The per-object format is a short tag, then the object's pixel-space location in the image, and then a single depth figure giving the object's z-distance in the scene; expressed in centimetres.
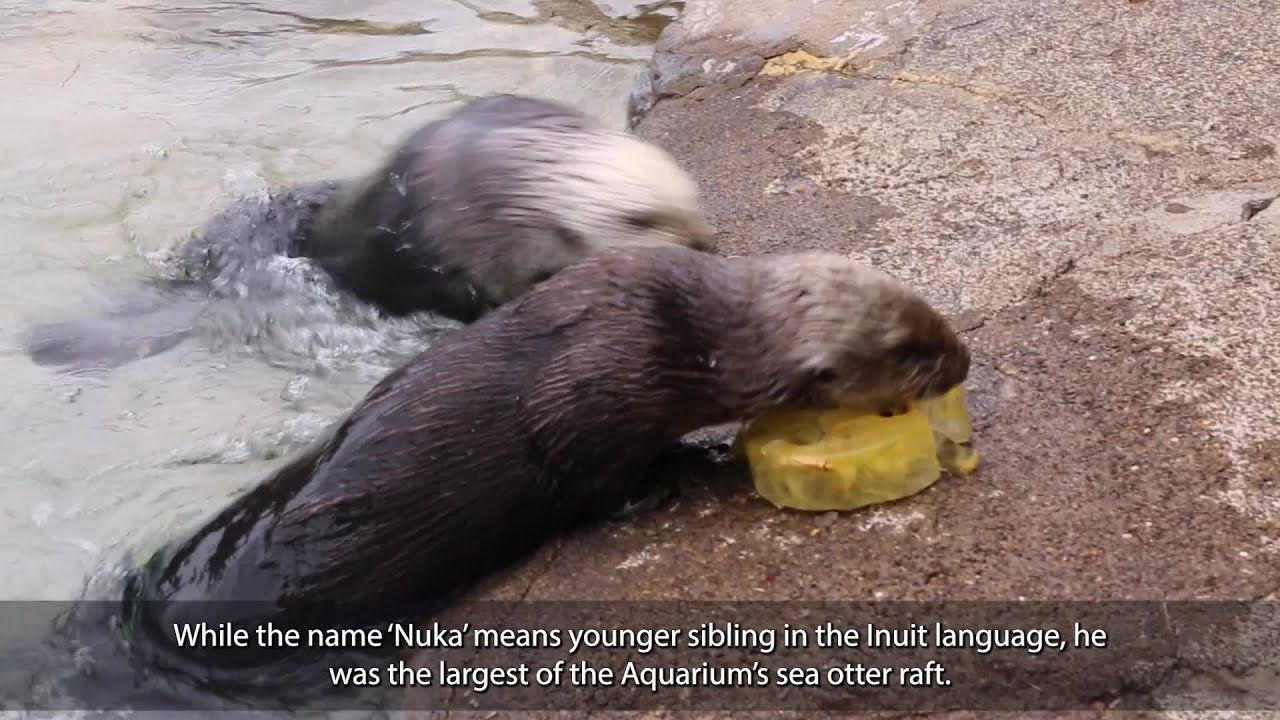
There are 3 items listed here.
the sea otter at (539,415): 287
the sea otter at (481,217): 386
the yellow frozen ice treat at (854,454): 294
